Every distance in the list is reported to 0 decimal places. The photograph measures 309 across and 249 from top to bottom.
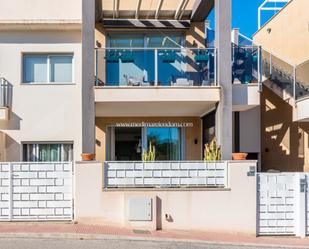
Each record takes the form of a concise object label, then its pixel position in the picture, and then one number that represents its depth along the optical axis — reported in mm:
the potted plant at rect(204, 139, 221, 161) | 11203
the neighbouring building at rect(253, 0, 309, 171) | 13368
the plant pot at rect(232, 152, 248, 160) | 10703
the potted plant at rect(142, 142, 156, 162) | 11102
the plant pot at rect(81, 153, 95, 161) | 10547
